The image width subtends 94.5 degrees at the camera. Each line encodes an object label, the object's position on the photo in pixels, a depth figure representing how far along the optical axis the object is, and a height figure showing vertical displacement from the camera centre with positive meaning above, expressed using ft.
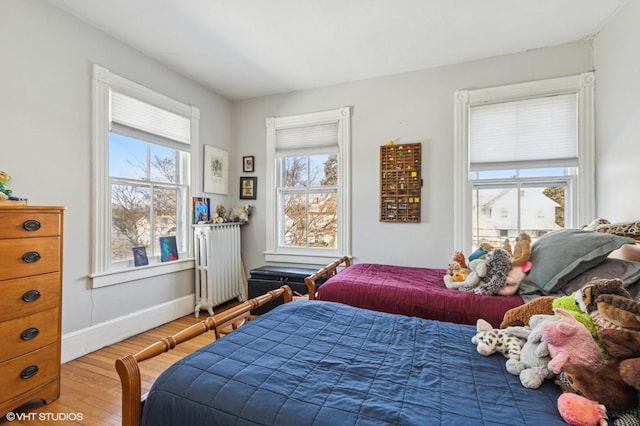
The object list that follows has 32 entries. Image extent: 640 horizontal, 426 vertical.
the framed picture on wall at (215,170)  11.61 +1.75
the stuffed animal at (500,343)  3.76 -1.68
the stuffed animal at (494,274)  5.99 -1.24
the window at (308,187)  11.15 +1.07
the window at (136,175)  8.10 +1.22
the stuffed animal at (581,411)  2.54 -1.74
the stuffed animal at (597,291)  3.42 -0.89
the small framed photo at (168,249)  10.11 -1.23
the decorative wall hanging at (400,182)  10.11 +1.11
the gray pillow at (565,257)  5.35 -0.81
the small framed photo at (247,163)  12.63 +2.16
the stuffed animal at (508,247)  6.98 -0.79
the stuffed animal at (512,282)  5.97 -1.38
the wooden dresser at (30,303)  5.17 -1.69
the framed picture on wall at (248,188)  12.56 +1.10
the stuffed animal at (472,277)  6.22 -1.37
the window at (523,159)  8.53 +1.68
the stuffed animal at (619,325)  2.81 -1.13
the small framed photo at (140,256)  9.19 -1.35
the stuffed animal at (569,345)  3.03 -1.39
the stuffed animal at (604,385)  2.70 -1.62
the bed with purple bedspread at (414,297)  5.71 -1.76
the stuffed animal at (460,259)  7.55 -1.17
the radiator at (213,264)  10.79 -1.91
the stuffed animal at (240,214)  12.44 -0.03
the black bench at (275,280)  10.20 -2.37
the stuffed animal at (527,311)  4.52 -1.51
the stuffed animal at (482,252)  7.09 -0.92
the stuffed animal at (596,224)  6.68 -0.22
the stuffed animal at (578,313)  3.17 -1.22
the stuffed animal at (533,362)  3.18 -1.69
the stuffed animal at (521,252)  6.21 -0.82
